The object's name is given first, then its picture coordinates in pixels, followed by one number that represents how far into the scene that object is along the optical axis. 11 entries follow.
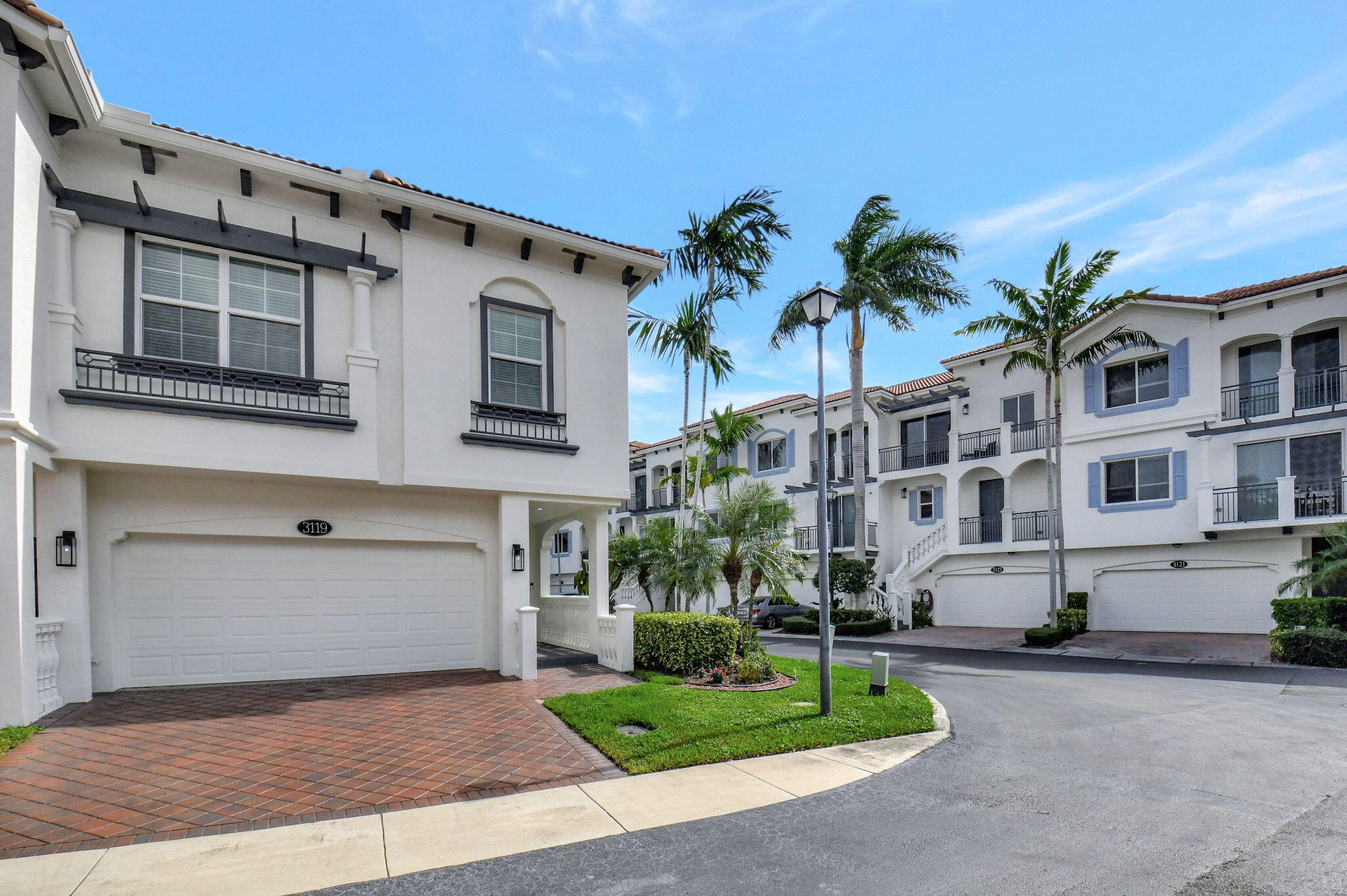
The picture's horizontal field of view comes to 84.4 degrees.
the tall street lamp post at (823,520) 9.62
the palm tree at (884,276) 24.02
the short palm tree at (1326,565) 15.31
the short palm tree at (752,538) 14.91
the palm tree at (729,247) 17.25
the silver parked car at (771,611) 27.70
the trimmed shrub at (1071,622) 21.64
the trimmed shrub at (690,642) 12.92
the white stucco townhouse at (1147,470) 20.48
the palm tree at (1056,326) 20.92
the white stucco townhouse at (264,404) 9.15
